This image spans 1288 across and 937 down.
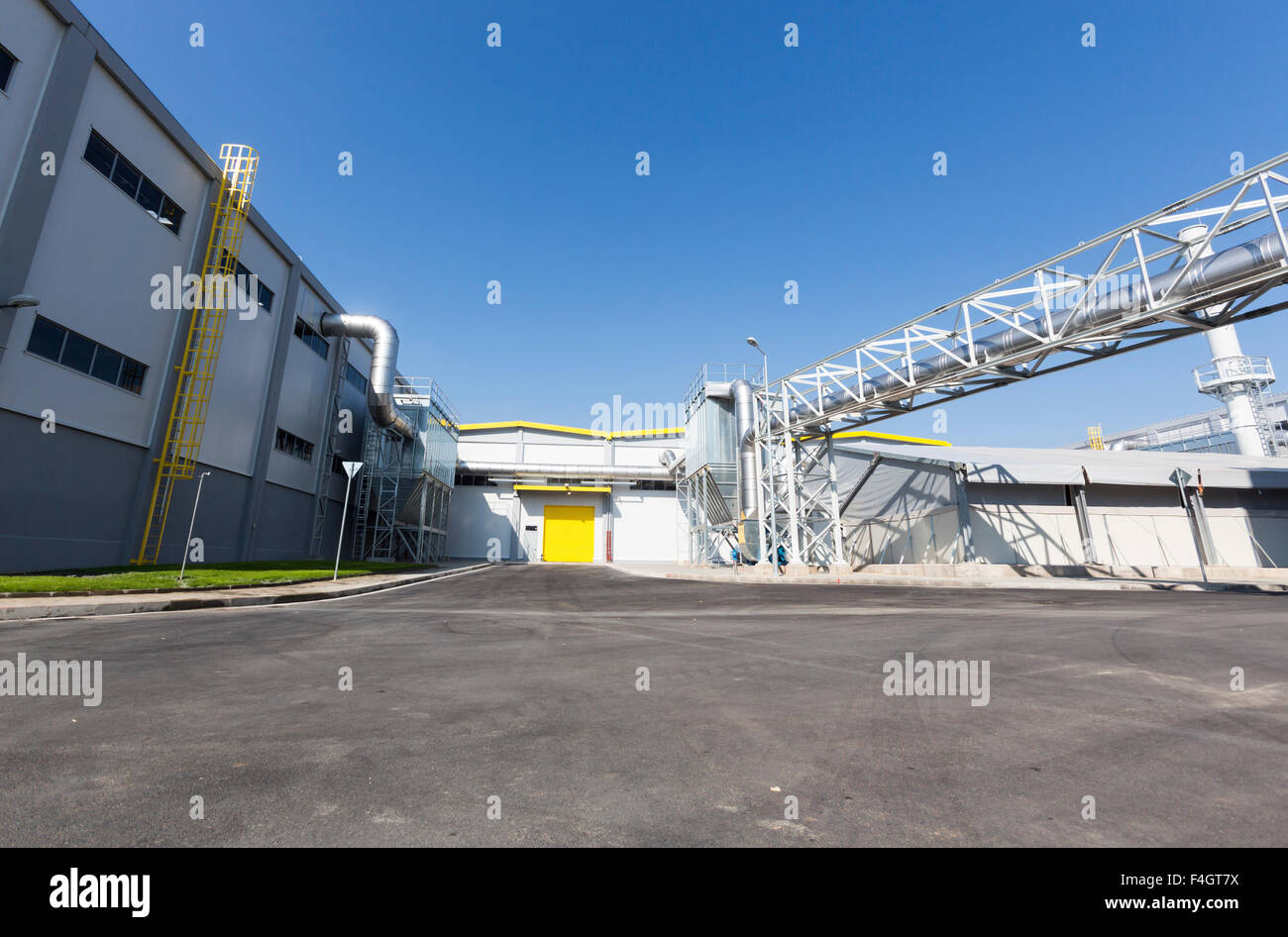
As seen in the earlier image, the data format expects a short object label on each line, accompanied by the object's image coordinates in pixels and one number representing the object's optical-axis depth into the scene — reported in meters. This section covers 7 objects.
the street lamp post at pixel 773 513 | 22.14
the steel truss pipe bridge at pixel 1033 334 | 11.52
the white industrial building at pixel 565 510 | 41.84
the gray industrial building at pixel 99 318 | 13.36
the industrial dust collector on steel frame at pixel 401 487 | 31.98
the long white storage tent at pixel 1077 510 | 23.97
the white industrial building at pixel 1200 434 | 43.62
